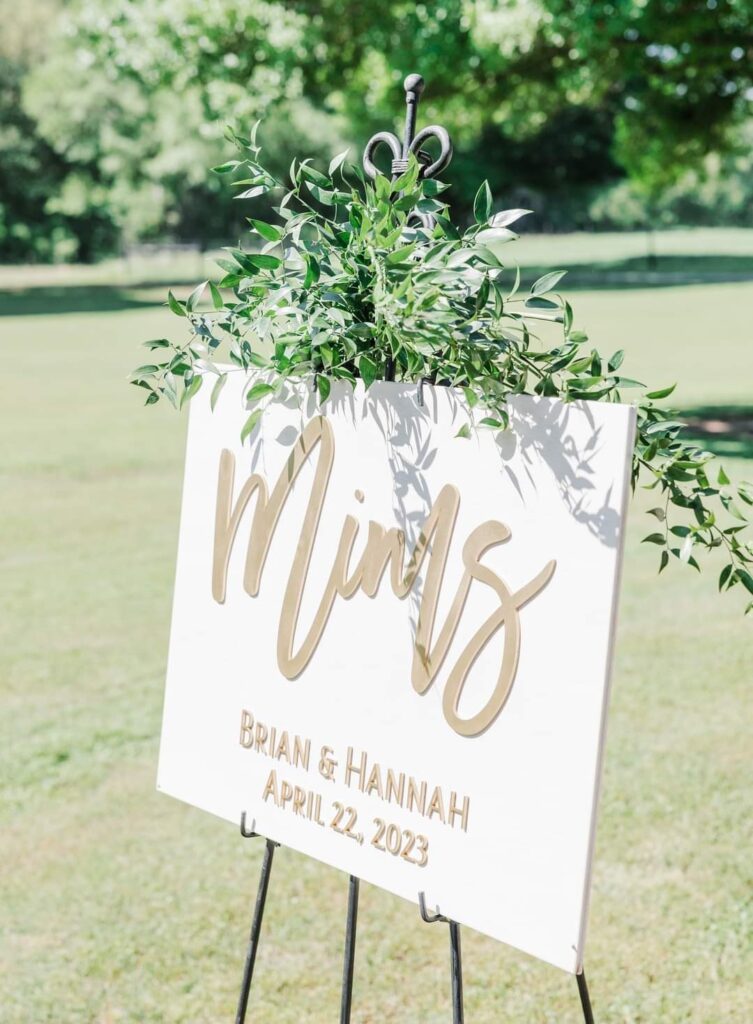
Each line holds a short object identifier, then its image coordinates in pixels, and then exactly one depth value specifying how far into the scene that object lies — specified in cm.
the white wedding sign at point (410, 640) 177
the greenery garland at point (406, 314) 187
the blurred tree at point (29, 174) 3922
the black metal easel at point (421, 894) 203
